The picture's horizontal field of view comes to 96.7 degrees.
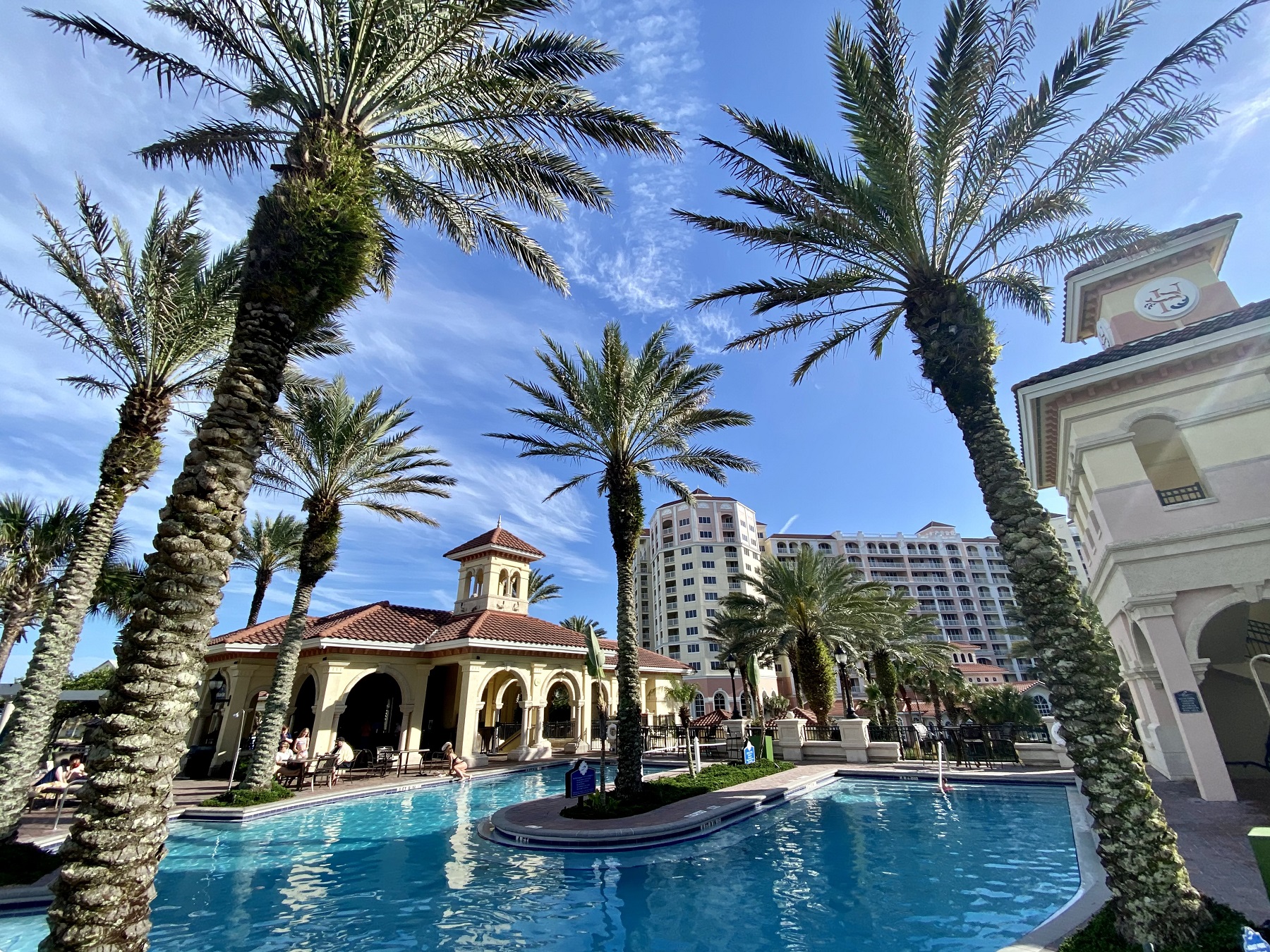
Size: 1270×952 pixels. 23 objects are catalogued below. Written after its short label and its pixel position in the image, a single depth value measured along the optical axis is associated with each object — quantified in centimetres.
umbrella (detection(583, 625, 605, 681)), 1351
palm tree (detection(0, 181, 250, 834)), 1079
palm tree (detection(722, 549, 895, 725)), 2572
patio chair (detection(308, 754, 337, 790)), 1780
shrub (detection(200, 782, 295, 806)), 1478
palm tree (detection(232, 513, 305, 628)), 2965
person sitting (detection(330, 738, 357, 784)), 1928
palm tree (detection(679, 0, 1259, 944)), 632
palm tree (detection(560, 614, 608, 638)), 5731
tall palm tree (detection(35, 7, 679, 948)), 413
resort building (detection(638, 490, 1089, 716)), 8212
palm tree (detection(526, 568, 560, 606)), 4581
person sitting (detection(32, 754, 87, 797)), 1380
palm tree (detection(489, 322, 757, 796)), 1578
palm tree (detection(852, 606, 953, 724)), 2980
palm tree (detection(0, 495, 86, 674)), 2166
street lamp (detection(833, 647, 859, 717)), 2857
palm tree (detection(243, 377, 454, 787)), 1669
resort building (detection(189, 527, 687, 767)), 2158
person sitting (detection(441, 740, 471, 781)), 1997
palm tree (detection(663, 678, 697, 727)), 3482
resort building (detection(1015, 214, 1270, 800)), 1060
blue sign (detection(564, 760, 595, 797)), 1378
